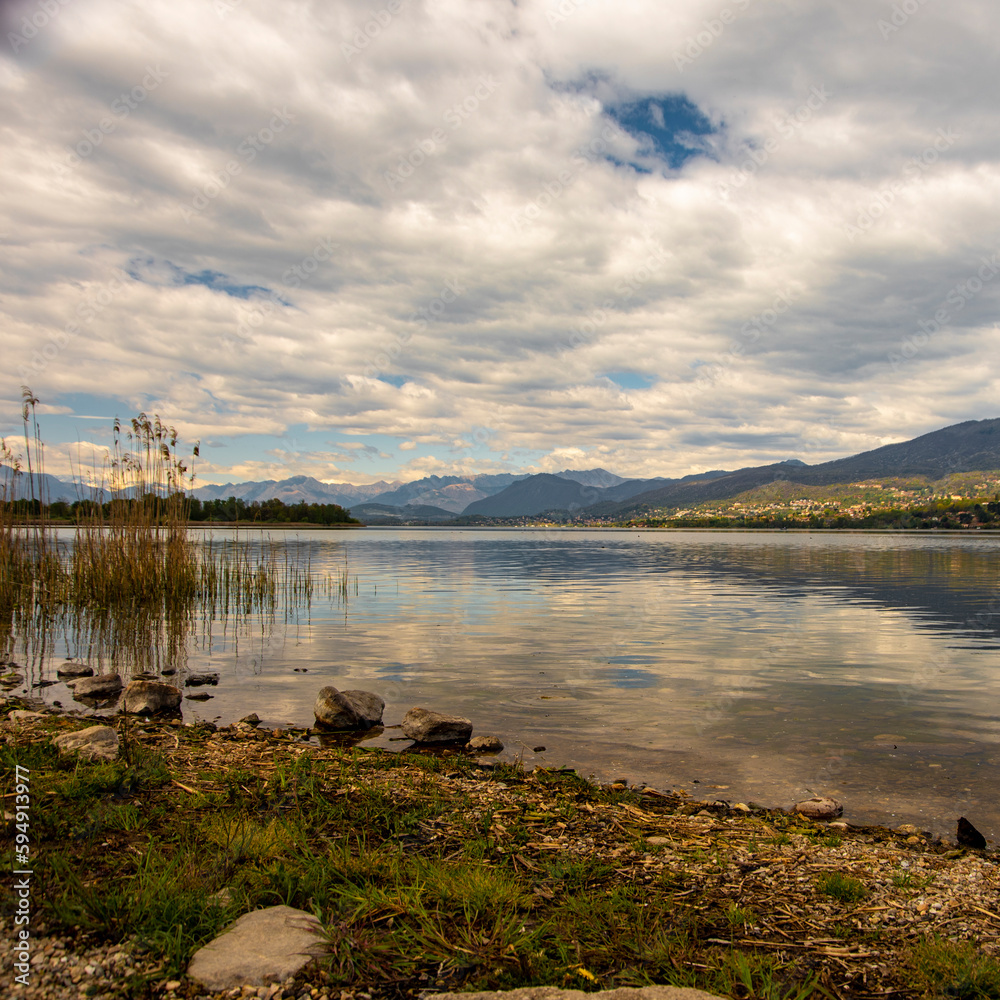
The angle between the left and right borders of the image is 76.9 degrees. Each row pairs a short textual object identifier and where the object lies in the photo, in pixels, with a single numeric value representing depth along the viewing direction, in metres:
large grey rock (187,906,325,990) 4.66
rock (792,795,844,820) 9.75
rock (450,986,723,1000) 4.41
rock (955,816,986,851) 8.77
